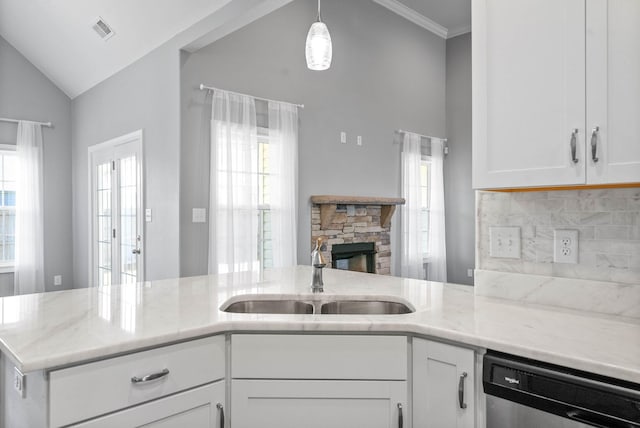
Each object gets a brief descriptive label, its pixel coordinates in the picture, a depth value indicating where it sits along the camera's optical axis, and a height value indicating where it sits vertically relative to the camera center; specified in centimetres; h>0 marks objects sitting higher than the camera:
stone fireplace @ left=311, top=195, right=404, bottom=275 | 482 -24
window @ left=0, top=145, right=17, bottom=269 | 515 +7
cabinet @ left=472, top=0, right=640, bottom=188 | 133 +39
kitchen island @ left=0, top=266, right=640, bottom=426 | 119 -38
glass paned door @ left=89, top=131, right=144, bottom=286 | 447 +0
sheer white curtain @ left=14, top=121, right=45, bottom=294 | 518 -3
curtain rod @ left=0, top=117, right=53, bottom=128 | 513 +107
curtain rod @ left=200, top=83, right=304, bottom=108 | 392 +110
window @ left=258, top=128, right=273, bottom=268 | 436 +7
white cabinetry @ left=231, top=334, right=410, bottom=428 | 149 -58
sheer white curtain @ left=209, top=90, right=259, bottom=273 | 397 +23
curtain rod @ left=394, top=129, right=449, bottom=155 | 627 +97
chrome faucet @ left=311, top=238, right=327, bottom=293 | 199 -28
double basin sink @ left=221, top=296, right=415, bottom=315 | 195 -43
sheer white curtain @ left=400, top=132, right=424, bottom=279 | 585 -2
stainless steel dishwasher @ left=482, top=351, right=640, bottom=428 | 108 -49
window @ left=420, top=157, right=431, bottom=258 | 628 +12
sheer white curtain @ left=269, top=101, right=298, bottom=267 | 438 +24
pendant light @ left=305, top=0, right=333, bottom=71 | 238 +89
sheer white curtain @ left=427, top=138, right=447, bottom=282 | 627 -18
